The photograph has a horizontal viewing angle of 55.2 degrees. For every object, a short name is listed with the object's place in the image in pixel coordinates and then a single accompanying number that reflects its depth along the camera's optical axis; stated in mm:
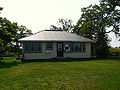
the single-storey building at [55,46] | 16578
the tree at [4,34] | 15121
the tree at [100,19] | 24109
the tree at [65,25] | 46238
